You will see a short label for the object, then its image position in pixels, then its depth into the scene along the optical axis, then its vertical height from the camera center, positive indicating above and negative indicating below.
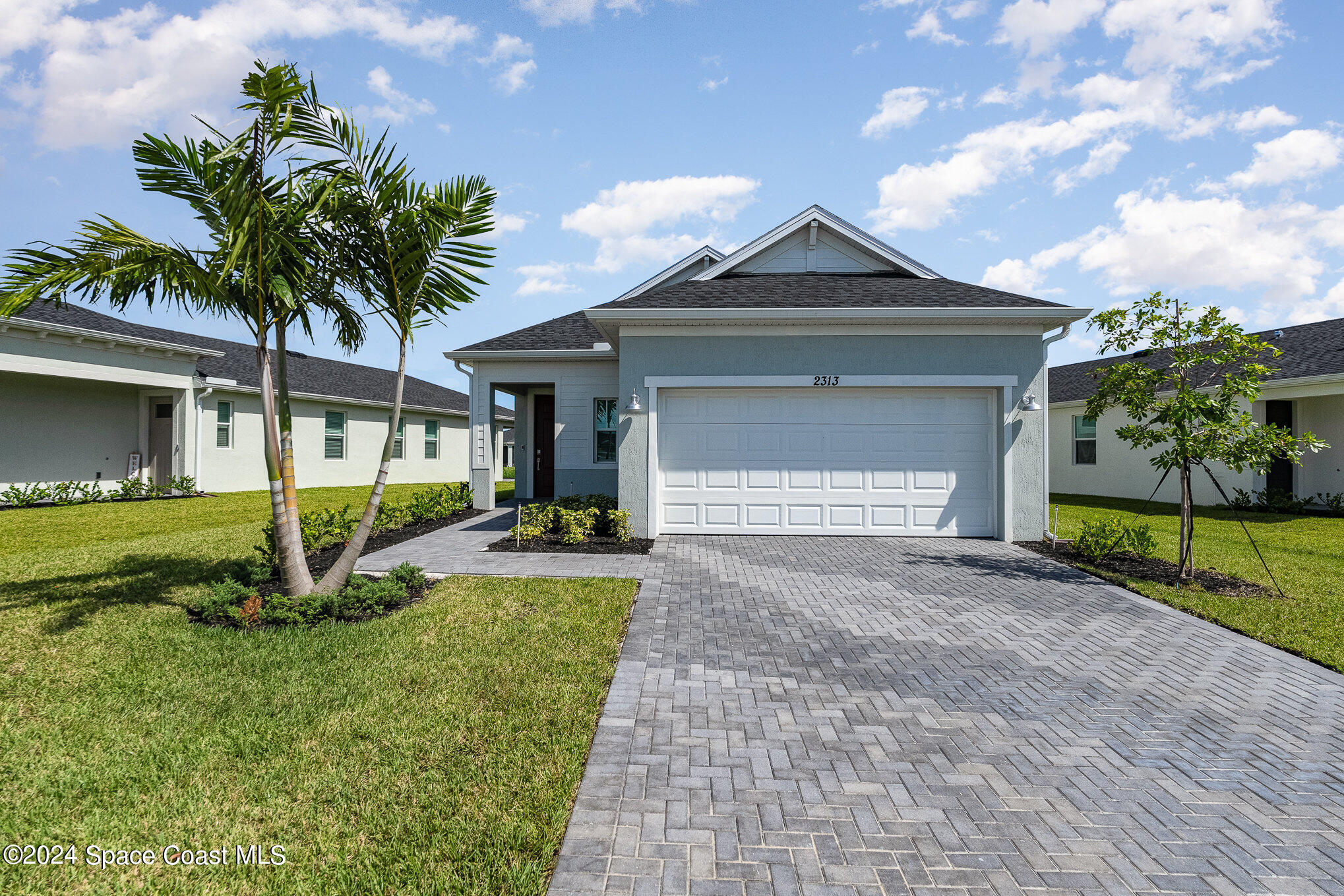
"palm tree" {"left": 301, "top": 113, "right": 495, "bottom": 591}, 5.79 +2.30
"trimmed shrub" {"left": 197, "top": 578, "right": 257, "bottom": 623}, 5.75 -1.45
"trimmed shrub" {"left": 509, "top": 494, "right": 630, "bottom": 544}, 9.82 -1.11
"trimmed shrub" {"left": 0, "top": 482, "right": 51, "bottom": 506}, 13.97 -0.87
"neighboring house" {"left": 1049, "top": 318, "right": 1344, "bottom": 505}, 14.62 +0.78
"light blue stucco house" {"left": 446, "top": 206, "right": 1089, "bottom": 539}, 9.97 +0.78
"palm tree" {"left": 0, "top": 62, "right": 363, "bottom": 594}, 5.16 +1.95
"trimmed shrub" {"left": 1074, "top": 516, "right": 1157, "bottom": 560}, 8.43 -1.24
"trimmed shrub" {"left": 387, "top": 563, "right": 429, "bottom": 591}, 6.83 -1.40
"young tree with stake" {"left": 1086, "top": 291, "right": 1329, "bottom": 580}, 7.18 +0.74
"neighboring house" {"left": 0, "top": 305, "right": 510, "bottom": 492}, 14.43 +1.50
